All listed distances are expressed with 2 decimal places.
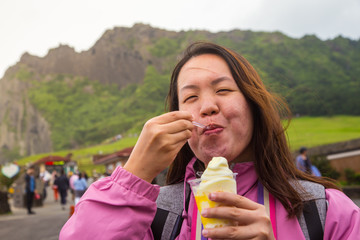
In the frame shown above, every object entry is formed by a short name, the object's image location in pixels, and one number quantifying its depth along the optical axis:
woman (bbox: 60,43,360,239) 1.32
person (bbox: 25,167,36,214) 14.60
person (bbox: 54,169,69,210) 16.80
